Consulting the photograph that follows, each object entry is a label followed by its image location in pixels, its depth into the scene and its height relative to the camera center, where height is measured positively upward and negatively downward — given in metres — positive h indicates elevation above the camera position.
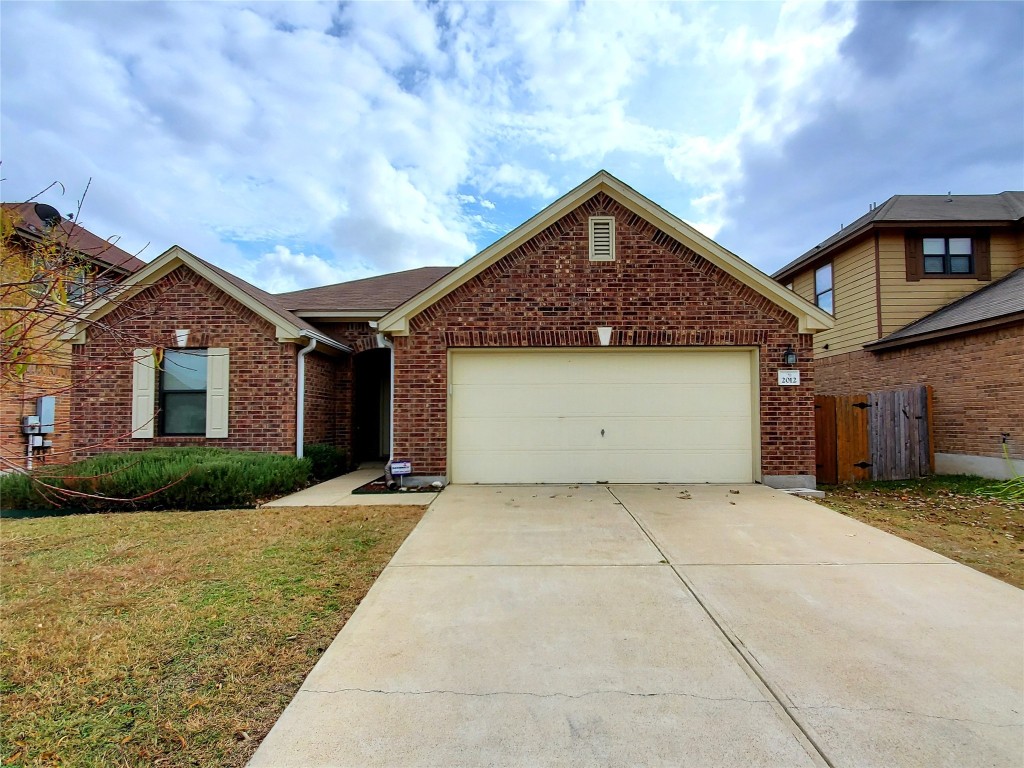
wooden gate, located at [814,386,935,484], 9.05 -0.70
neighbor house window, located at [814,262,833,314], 13.88 +3.29
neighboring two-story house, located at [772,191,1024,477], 8.81 +2.01
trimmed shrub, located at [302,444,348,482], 9.02 -1.19
